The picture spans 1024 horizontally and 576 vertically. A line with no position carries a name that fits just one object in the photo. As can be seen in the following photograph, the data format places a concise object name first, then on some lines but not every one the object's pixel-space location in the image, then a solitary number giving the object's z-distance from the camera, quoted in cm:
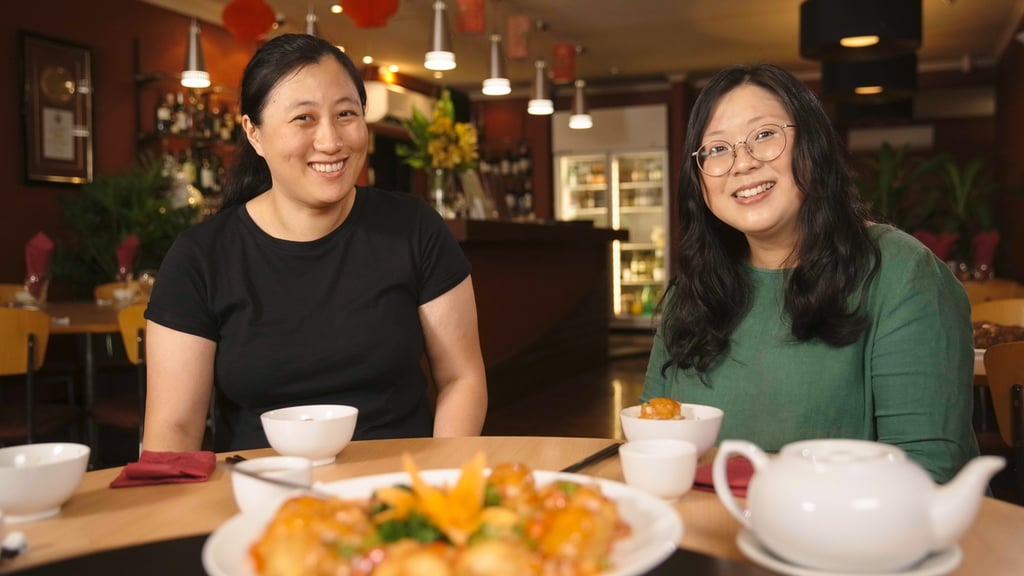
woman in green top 151
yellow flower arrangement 536
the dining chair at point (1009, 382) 237
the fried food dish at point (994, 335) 284
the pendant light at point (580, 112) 882
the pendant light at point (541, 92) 777
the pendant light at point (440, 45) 566
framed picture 594
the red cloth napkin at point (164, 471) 126
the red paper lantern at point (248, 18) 545
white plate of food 76
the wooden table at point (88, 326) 390
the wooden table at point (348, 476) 96
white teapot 80
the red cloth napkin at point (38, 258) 441
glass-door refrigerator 1123
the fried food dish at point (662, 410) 124
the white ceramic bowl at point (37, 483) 104
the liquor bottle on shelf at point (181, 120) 684
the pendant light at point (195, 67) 565
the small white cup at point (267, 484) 102
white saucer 83
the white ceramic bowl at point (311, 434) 127
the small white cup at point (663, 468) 105
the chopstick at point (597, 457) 124
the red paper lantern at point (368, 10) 519
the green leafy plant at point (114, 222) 577
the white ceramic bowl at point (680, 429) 119
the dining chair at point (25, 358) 349
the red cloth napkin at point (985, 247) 577
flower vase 557
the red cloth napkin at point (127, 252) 505
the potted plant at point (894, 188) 733
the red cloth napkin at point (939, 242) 584
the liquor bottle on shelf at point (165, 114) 681
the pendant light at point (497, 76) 663
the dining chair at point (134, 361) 374
